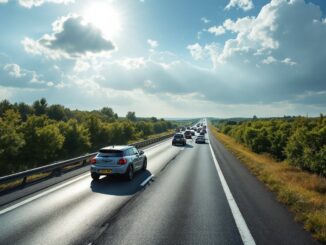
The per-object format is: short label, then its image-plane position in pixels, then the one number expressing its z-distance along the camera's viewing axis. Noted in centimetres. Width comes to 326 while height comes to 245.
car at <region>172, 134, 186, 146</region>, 3900
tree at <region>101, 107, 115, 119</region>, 18762
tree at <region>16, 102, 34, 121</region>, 10656
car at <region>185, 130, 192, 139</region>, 5985
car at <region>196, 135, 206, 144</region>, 4491
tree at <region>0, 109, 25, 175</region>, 3041
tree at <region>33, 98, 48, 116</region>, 11013
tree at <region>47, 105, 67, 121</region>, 11039
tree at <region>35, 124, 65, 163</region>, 3909
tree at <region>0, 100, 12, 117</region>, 9538
